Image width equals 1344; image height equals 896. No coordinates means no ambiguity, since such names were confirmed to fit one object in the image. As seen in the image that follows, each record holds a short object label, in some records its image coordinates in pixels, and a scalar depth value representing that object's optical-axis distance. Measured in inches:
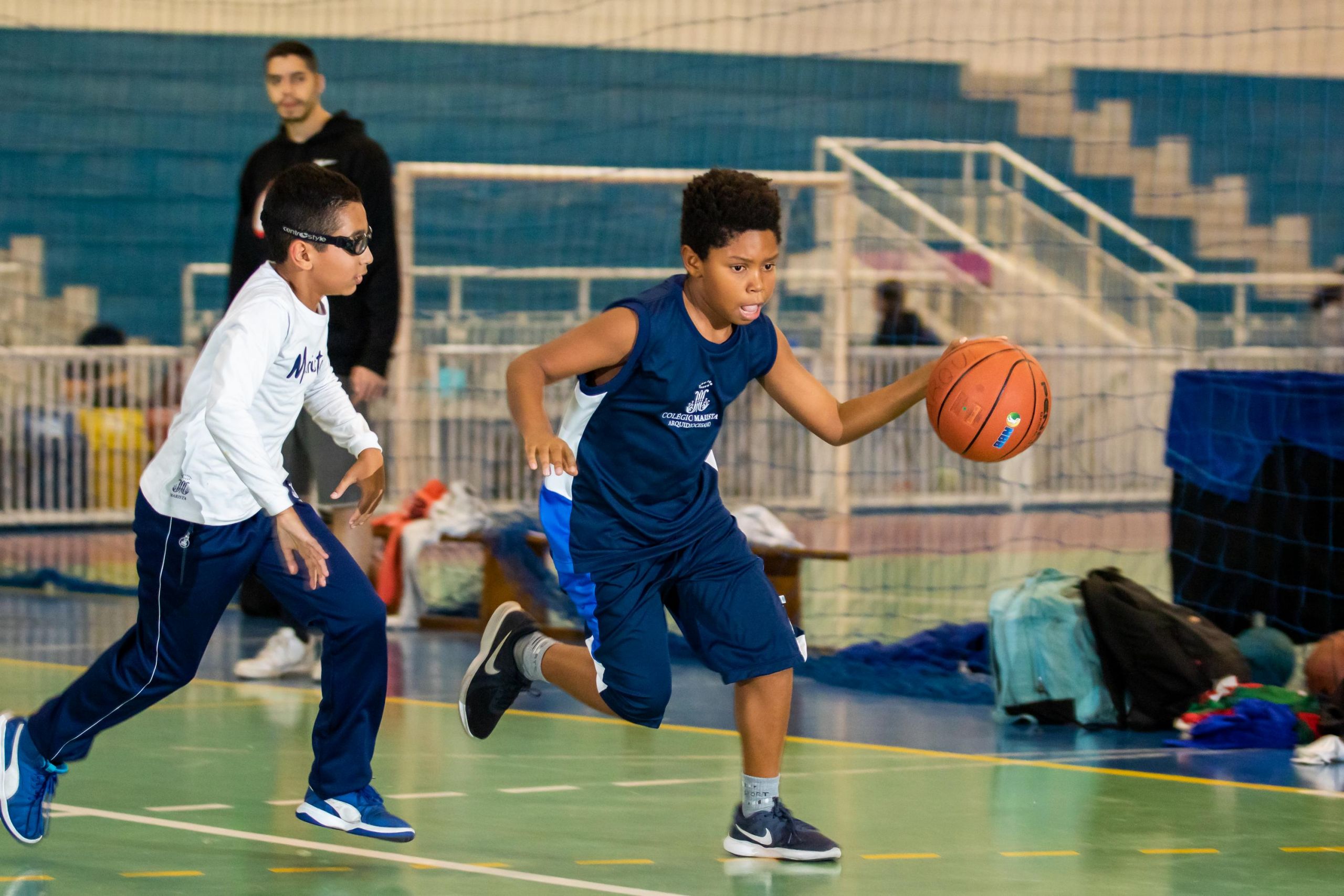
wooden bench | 525.3
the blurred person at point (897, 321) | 834.8
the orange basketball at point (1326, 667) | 407.0
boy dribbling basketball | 284.1
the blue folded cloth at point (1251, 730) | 395.0
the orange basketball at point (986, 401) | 297.2
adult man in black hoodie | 432.9
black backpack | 414.8
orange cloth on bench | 589.7
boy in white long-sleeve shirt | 274.6
